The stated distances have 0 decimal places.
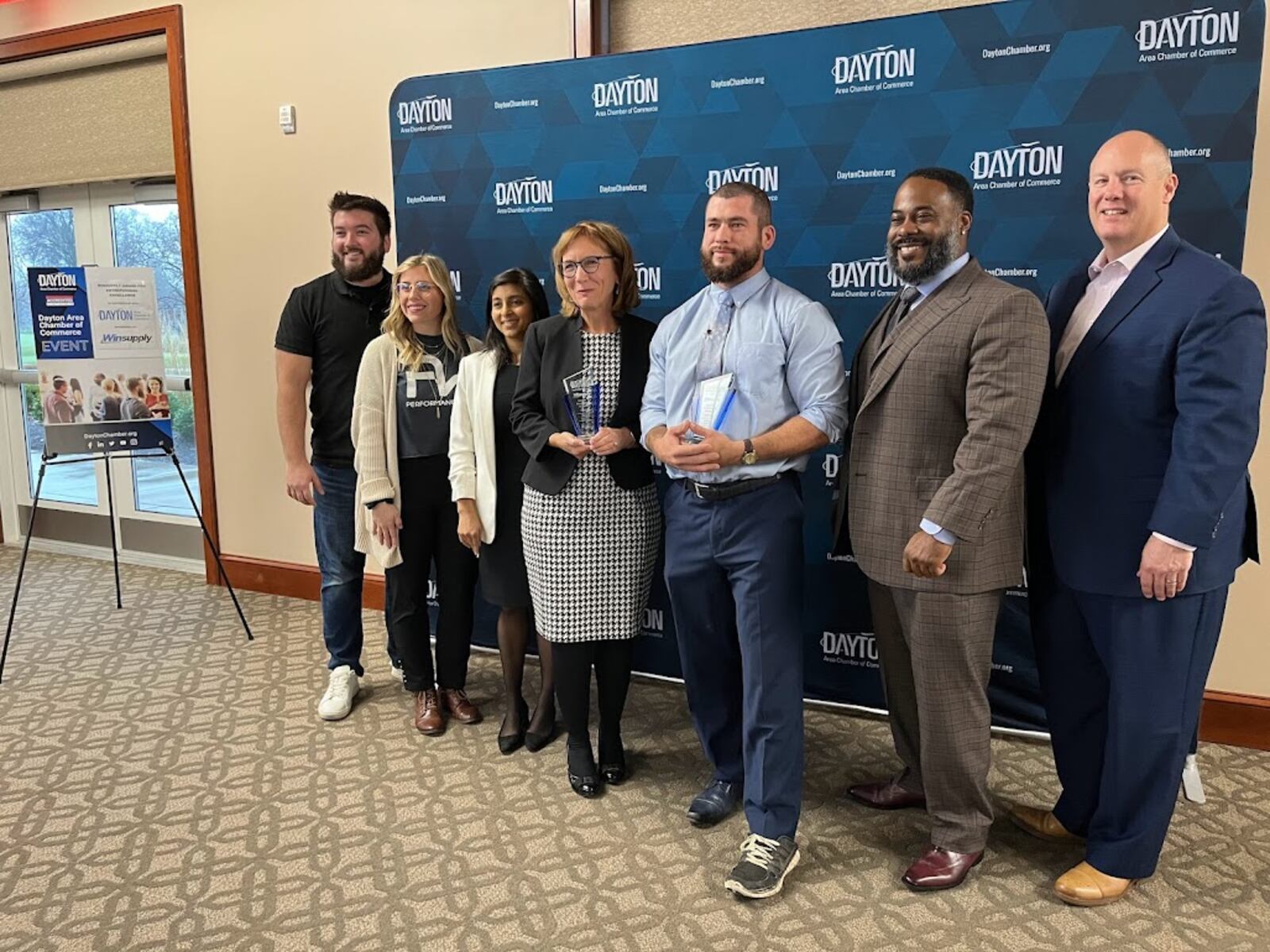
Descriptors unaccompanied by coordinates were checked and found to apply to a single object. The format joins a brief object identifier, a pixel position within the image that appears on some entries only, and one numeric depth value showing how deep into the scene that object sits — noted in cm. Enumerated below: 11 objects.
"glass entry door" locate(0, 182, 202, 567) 481
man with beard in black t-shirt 320
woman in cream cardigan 298
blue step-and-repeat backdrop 257
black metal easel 368
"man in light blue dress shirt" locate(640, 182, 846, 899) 223
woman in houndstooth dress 255
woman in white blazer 280
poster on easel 380
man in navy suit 191
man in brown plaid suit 199
